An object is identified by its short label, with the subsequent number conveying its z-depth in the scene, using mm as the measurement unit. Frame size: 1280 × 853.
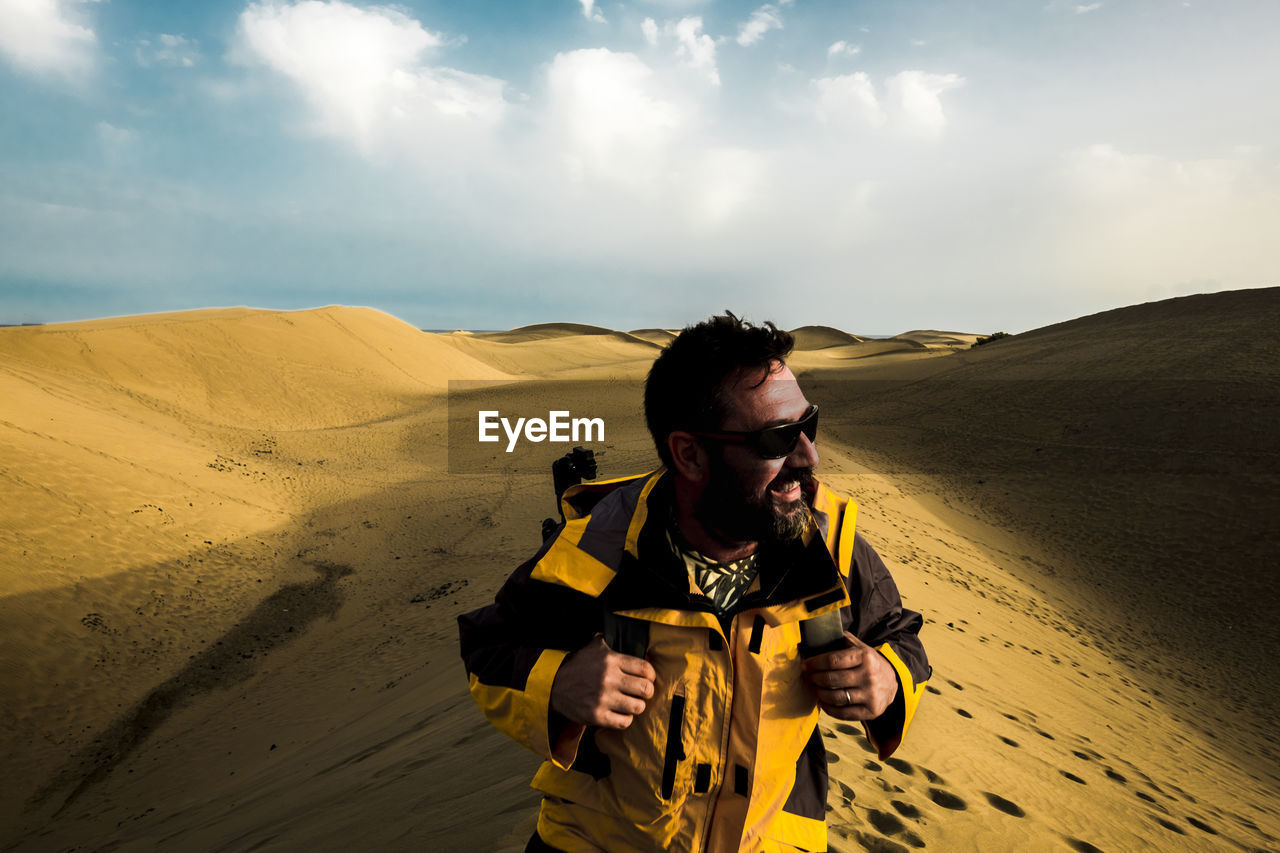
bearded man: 1579
